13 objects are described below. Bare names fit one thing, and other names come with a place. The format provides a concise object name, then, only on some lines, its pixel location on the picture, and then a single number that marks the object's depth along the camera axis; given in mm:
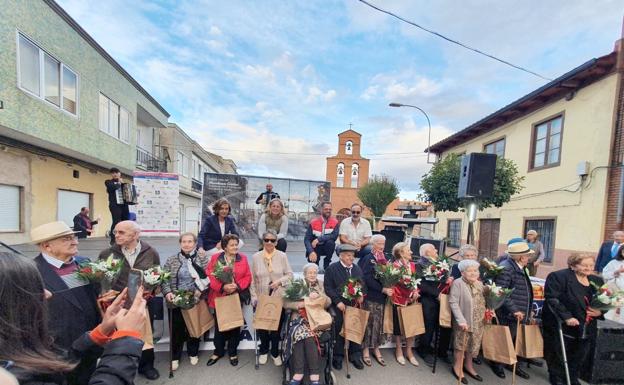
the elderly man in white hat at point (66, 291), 1897
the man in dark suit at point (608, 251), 5531
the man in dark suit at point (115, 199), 5430
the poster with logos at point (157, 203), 7195
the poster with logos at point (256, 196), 12531
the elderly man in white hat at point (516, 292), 3668
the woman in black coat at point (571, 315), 3412
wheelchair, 3234
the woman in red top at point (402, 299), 3803
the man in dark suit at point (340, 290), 3643
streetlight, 14575
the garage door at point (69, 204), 11391
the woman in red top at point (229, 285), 3555
